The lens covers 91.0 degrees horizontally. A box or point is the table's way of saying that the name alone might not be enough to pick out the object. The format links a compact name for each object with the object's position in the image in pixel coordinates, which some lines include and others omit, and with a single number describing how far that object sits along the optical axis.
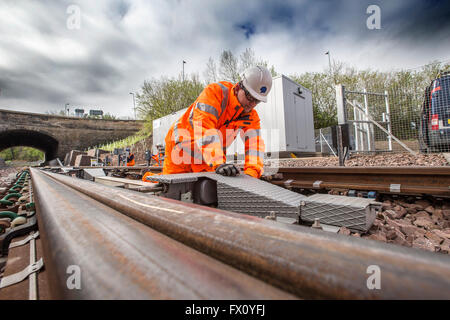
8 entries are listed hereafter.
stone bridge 26.67
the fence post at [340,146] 4.87
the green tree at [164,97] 23.61
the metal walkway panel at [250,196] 1.86
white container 8.41
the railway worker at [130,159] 12.99
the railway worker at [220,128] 2.80
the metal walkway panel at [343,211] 1.62
